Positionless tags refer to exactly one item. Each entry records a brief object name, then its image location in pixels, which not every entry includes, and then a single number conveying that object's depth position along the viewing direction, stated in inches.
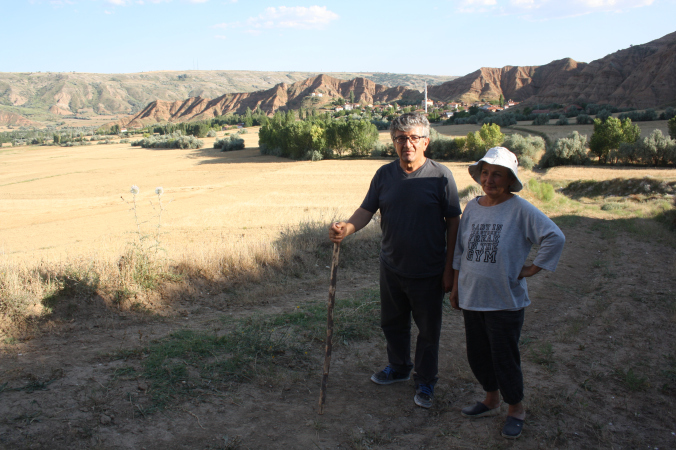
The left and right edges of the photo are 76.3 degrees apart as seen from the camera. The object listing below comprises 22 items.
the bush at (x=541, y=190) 624.7
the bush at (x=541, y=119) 2607.8
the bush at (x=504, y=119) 2689.5
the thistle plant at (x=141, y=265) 222.5
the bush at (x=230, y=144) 2397.9
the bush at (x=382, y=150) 1868.8
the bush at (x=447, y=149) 1620.3
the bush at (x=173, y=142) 2659.9
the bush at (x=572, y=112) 2912.9
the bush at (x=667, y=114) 2211.6
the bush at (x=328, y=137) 1859.0
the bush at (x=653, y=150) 1047.6
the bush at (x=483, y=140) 1489.9
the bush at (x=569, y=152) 1264.8
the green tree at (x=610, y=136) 1222.9
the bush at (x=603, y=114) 2408.6
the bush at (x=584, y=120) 2363.4
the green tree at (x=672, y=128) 1242.9
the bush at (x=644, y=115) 2266.1
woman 105.7
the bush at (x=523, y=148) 1280.8
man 121.0
